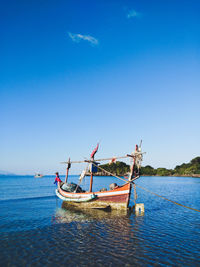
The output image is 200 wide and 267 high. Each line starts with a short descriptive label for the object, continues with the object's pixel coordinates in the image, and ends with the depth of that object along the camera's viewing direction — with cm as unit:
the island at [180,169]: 16225
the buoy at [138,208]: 2221
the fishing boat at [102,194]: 2111
